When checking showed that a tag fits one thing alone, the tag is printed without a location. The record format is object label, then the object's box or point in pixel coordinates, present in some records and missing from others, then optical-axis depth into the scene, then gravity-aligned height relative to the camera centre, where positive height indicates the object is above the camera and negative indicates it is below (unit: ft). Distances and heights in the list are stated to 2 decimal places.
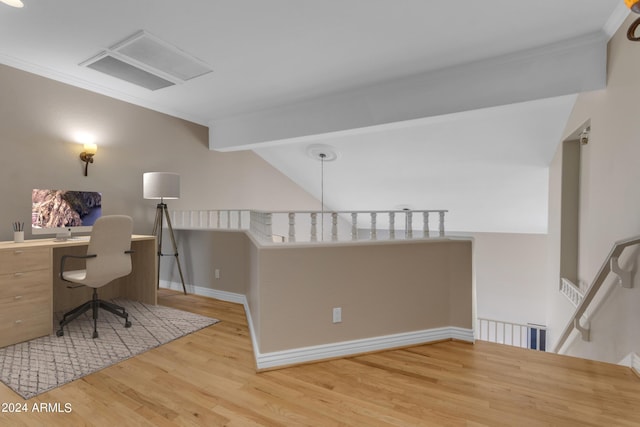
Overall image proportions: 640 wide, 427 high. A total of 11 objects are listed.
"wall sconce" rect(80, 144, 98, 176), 11.21 +1.96
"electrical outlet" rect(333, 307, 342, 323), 7.97 -2.64
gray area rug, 6.63 -3.58
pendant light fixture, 16.06 +3.07
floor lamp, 11.87 +0.86
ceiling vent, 8.50 +4.46
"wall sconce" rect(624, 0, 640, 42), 2.86 +1.93
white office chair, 8.68 -1.46
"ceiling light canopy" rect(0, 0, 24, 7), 6.67 +4.46
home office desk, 7.97 -2.09
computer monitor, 10.09 -0.09
